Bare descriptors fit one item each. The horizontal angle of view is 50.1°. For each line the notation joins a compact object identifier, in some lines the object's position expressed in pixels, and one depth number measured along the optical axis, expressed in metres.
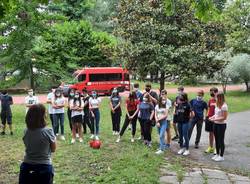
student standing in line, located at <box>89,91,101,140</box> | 8.56
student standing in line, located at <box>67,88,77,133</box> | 8.20
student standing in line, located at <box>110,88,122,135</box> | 8.87
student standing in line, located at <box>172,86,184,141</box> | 7.50
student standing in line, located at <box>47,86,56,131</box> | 8.56
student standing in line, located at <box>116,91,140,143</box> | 8.18
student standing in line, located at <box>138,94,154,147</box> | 7.75
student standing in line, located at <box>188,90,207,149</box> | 7.86
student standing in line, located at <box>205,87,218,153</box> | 7.58
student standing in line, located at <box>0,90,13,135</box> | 9.28
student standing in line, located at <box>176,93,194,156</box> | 7.23
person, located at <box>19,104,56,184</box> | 3.54
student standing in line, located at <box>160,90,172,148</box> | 7.41
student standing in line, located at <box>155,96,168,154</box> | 7.32
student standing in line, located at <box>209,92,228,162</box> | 6.73
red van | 21.67
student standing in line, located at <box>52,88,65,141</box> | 8.42
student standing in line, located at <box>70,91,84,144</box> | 8.11
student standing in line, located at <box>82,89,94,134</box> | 8.82
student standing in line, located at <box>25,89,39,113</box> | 9.23
